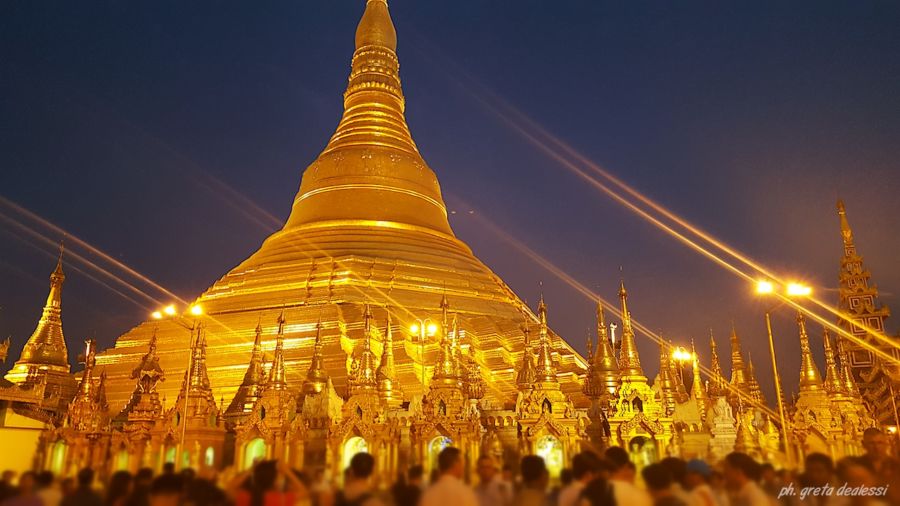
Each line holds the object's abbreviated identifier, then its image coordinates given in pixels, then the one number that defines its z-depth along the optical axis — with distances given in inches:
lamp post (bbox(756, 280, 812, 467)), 629.6
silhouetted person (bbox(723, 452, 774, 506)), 267.7
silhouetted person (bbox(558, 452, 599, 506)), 258.8
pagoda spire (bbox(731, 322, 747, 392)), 1277.1
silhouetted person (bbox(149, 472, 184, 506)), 254.7
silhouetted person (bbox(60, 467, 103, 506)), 265.6
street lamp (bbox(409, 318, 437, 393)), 1065.5
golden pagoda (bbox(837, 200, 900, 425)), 1425.3
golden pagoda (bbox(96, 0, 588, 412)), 1061.1
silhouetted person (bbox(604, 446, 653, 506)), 240.8
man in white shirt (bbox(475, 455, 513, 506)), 275.0
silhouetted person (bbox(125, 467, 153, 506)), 268.5
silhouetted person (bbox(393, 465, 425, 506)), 258.8
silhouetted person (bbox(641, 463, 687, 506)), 243.7
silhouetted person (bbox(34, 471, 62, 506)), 279.6
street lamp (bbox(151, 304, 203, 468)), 737.8
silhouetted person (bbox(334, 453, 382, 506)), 251.9
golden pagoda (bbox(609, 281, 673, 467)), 729.0
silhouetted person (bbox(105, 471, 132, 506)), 284.3
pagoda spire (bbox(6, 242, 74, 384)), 1285.7
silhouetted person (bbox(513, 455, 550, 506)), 266.7
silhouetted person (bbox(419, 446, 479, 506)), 237.6
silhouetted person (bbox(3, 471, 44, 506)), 252.5
